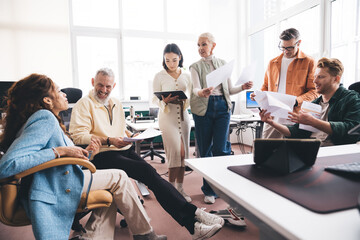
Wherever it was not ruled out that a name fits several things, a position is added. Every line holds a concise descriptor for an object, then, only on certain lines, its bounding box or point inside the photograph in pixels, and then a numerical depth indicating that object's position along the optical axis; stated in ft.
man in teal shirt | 4.40
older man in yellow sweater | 4.73
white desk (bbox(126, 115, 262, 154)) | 8.83
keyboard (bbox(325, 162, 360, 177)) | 2.41
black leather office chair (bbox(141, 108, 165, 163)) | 12.21
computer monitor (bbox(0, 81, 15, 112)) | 8.38
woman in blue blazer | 3.57
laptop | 2.53
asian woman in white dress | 7.38
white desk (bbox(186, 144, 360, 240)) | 1.50
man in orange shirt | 6.62
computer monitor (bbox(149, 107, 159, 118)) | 12.07
